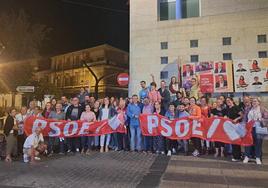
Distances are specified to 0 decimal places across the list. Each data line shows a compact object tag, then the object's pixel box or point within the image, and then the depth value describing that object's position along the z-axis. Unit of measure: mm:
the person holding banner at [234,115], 6196
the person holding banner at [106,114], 7276
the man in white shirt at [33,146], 6127
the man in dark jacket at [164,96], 7451
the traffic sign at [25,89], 10960
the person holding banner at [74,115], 7291
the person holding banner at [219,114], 6600
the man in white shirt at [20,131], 6877
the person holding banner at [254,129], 5918
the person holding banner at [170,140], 6867
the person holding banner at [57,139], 7186
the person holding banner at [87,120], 7286
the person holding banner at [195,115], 6692
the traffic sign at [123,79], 16265
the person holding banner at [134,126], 7125
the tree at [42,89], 24549
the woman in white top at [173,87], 8245
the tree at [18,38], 18708
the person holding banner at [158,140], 6877
